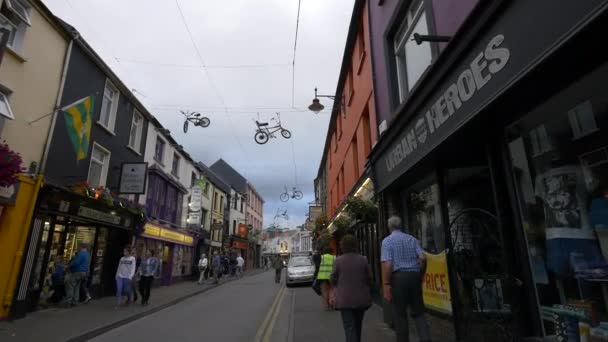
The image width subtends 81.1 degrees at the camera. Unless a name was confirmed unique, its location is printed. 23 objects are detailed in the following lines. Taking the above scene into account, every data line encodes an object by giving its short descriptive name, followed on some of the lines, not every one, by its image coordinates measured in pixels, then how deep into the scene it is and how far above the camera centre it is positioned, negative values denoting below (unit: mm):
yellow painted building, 8469 +4178
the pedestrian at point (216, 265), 21031 +49
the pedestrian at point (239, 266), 29958 -21
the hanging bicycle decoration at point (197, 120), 15430 +6153
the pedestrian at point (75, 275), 10742 -239
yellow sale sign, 5668 -321
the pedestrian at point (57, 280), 10789 -385
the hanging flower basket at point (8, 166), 7148 +2013
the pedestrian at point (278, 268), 21980 -113
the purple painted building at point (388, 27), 5051 +4085
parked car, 18734 -311
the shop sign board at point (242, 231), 40584 +3989
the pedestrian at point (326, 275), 8828 -218
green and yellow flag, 10141 +4147
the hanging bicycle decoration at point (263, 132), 15000 +5581
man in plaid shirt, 4441 -143
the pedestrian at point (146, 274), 11688 -242
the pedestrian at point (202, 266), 20734 +22
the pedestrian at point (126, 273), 11367 -195
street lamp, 13938 +6069
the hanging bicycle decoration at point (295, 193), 31244 +6180
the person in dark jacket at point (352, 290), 4477 -297
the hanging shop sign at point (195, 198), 22719 +4252
